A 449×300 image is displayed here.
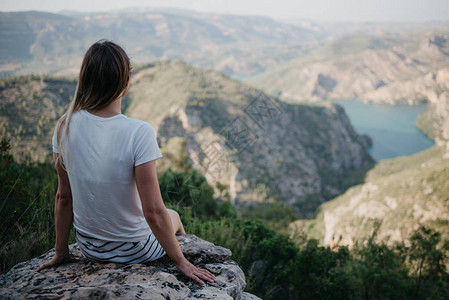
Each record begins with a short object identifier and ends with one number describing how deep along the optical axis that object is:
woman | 1.41
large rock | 1.36
